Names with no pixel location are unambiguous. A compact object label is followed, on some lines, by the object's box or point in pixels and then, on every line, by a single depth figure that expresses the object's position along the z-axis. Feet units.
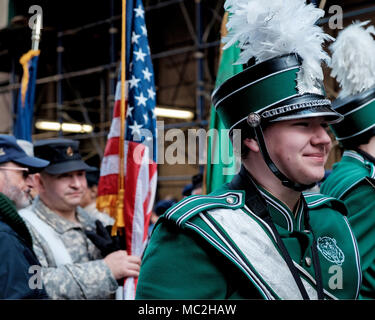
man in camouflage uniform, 9.22
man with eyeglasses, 7.29
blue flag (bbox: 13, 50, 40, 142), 16.03
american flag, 10.57
